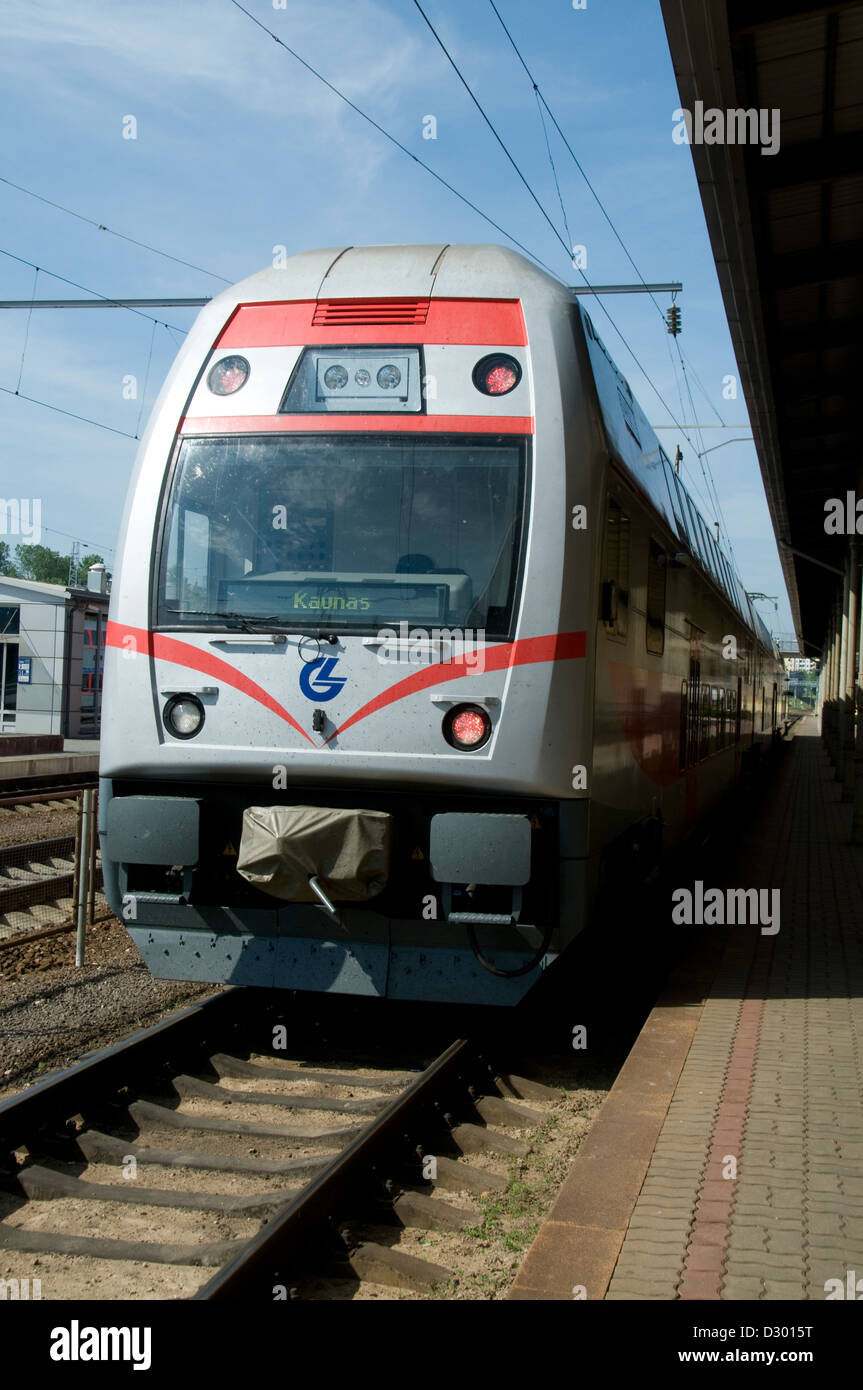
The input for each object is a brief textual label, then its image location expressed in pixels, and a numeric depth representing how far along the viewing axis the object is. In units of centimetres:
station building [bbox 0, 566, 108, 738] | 2884
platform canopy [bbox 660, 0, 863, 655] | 905
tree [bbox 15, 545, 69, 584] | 11094
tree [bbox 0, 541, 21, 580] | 10884
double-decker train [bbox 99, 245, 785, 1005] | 541
